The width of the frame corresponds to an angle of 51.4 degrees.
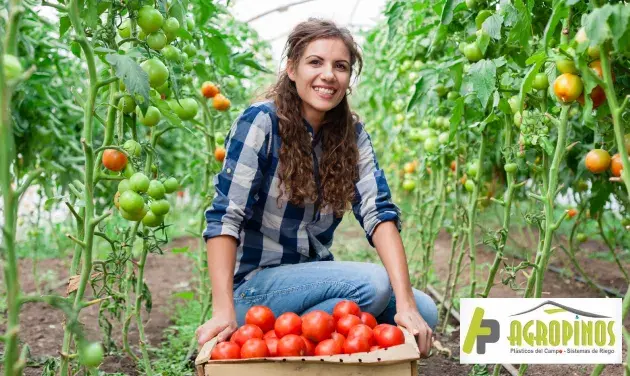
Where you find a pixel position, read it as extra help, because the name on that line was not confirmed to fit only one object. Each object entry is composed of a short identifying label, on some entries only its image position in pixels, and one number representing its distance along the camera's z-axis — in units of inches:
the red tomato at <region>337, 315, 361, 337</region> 67.0
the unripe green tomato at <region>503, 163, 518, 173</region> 78.0
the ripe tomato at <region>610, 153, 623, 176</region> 56.9
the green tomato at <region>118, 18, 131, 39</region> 67.3
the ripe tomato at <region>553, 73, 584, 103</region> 56.7
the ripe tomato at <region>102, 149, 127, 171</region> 62.2
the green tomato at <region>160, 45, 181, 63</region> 71.3
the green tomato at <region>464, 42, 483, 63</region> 77.4
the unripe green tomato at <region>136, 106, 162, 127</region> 67.6
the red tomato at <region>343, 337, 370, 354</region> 61.1
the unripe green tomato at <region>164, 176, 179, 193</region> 69.1
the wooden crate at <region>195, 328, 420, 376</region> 56.7
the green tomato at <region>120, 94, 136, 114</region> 64.2
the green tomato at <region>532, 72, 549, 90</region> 65.9
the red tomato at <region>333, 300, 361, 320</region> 70.9
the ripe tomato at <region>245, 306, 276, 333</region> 70.5
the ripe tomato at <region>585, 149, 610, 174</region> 60.2
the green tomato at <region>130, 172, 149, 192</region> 59.0
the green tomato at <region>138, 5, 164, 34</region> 59.1
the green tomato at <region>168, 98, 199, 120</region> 76.4
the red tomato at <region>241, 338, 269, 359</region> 60.2
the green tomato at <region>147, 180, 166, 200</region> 63.5
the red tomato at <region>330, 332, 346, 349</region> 63.2
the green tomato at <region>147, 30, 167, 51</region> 62.0
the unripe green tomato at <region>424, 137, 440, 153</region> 116.0
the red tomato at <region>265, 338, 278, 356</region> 62.6
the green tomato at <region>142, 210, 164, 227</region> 67.9
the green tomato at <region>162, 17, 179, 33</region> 64.4
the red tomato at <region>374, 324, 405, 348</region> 62.2
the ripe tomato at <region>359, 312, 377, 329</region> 69.9
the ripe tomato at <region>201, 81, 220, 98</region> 98.6
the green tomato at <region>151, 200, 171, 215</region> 65.0
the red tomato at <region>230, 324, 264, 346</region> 64.1
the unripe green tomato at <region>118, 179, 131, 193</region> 60.0
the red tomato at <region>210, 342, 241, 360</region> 60.7
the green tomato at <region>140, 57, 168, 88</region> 58.7
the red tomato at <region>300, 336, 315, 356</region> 64.1
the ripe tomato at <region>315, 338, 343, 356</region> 61.5
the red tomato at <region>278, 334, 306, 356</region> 61.2
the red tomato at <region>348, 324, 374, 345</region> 62.7
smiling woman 79.0
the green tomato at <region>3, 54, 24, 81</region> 41.9
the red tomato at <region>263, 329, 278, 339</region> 66.4
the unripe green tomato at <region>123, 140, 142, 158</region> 62.3
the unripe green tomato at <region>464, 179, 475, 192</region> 104.6
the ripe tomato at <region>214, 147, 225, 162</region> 99.4
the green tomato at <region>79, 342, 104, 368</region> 44.3
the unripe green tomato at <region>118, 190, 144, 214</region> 58.4
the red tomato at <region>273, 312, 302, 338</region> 66.7
